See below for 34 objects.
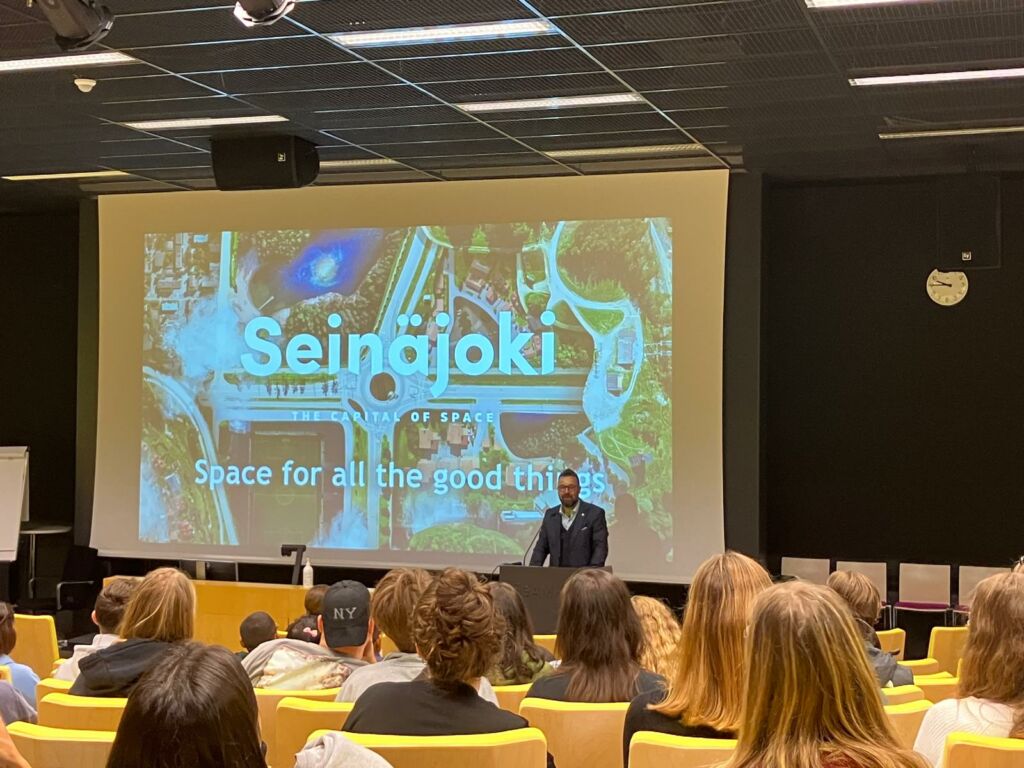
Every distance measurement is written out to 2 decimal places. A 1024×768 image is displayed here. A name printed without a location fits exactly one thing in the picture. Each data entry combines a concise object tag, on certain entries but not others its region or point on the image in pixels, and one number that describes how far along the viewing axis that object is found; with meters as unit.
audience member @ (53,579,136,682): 4.35
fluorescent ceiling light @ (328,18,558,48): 6.00
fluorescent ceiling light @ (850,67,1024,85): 6.57
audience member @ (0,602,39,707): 4.18
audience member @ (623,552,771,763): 2.65
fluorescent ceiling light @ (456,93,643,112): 7.30
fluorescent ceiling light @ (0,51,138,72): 6.60
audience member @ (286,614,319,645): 4.62
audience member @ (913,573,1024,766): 2.80
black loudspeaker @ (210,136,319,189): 8.30
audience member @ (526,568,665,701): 3.46
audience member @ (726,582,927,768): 1.76
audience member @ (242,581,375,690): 3.77
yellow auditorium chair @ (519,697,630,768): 3.19
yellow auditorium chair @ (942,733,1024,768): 2.55
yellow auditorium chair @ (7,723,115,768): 2.75
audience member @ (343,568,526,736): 2.73
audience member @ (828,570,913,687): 3.95
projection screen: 9.08
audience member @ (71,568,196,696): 3.58
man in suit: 8.23
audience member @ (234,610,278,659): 4.93
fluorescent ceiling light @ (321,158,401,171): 9.19
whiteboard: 10.31
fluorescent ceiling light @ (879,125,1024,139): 7.82
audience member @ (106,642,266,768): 1.49
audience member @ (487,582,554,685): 4.09
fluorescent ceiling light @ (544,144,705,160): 8.59
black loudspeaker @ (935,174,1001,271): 8.00
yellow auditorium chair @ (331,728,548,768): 2.52
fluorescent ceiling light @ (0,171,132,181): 9.90
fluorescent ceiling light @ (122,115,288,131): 7.94
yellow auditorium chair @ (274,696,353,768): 3.13
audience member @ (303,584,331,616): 5.18
